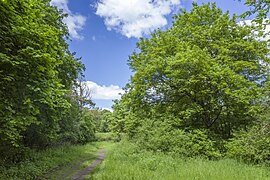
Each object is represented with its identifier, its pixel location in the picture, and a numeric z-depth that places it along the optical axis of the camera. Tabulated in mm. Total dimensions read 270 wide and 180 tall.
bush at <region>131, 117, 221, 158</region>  10608
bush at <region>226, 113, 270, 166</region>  8458
